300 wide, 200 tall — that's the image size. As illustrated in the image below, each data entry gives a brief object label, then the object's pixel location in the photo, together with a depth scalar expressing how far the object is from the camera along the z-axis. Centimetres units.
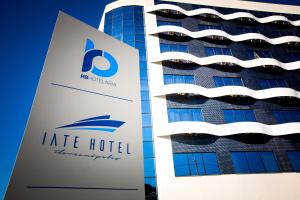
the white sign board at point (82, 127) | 327
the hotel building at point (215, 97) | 1927
